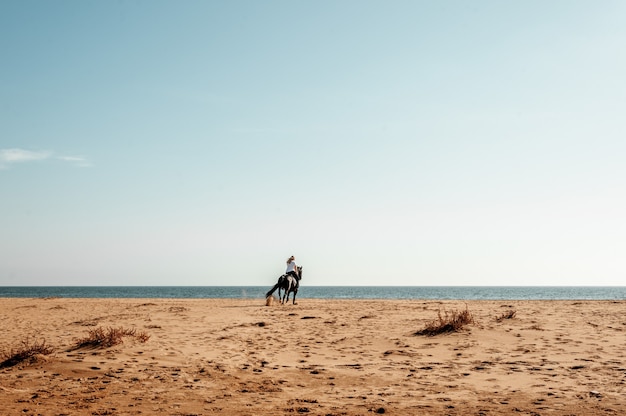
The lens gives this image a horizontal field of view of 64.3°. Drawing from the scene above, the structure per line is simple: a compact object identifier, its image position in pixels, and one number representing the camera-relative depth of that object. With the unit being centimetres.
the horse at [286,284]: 2710
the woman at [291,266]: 2738
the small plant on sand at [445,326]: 1399
